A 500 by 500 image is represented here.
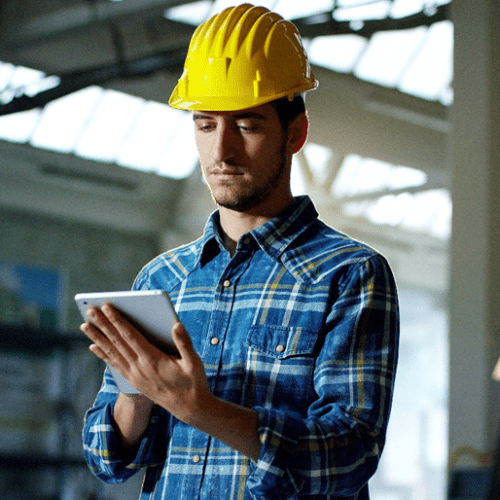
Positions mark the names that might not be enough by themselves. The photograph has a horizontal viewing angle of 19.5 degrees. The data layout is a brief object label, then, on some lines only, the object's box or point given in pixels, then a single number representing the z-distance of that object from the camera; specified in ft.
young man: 9.01
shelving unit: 66.67
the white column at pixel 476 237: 44.27
